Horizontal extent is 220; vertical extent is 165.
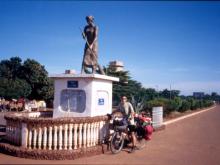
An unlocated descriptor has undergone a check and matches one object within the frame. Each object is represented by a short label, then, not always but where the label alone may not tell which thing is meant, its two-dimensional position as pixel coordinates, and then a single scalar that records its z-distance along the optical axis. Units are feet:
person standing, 28.94
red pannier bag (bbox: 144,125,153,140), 29.70
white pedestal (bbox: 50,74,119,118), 29.17
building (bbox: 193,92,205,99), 470.60
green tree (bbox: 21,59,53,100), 125.70
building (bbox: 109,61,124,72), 218.22
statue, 33.37
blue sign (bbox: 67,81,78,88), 29.95
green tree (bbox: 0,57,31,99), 120.93
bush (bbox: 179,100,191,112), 102.88
